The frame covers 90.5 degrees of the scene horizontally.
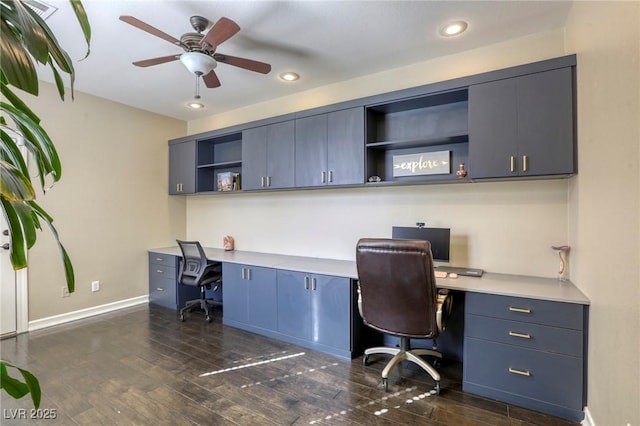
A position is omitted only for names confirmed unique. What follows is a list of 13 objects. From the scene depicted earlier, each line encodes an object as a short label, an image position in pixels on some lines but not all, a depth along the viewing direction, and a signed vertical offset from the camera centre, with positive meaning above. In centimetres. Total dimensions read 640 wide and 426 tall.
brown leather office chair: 218 -57
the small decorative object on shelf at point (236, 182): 423 +42
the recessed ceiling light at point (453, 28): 248 +148
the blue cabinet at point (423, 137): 230 +71
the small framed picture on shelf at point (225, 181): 427 +44
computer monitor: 280 -21
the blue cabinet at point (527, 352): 198 -93
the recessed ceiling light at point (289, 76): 339 +149
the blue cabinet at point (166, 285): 426 -99
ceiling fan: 216 +120
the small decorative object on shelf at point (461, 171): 270 +36
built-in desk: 200 -87
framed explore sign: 293 +48
